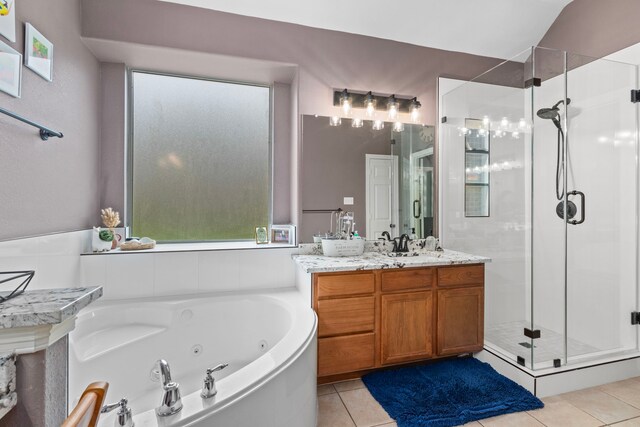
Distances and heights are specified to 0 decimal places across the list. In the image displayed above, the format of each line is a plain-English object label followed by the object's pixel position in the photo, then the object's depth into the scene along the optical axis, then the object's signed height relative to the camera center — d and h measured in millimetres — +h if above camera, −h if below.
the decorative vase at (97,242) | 2299 -226
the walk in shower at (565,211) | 2439 +12
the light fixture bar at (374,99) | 2828 +1005
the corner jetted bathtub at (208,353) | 1233 -761
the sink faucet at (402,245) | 2826 -290
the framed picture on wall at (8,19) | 1545 +931
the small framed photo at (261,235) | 2814 -212
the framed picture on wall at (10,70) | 1531 +680
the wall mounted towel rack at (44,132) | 1598 +431
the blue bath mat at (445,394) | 1863 -1160
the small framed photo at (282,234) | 2795 -198
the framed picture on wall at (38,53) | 1708 +868
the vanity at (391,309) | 2172 -697
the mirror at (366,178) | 2754 +297
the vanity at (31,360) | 624 -300
